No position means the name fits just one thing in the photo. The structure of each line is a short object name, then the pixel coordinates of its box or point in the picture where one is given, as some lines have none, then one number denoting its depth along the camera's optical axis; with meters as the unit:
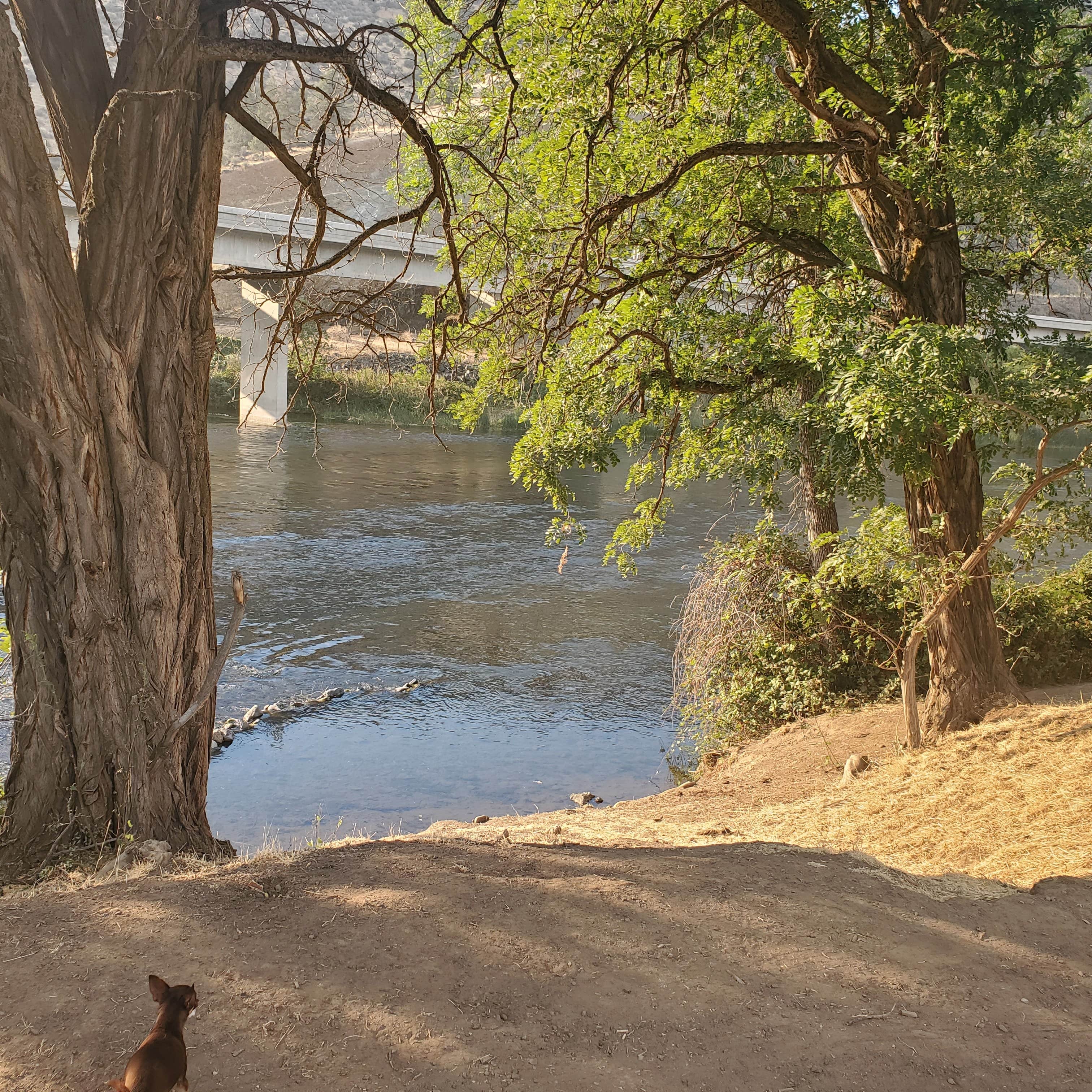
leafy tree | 7.41
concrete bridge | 32.81
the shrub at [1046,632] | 10.97
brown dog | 2.69
